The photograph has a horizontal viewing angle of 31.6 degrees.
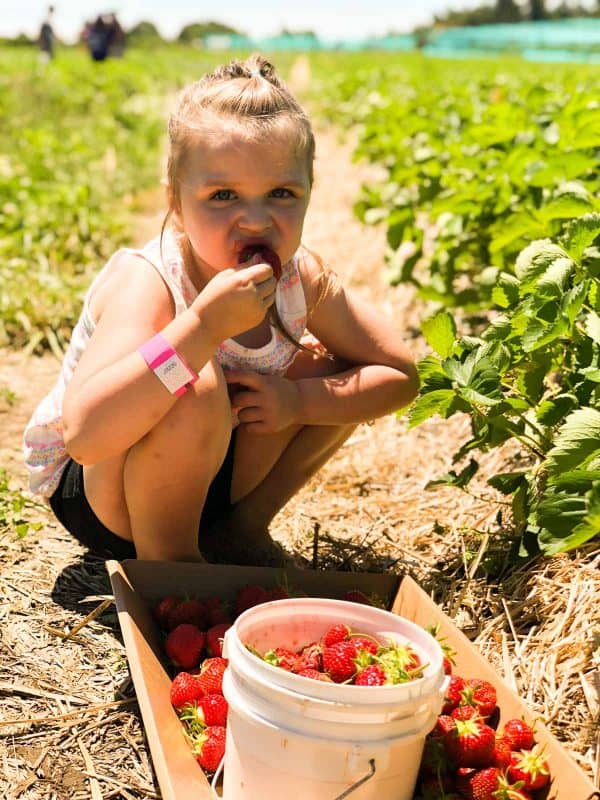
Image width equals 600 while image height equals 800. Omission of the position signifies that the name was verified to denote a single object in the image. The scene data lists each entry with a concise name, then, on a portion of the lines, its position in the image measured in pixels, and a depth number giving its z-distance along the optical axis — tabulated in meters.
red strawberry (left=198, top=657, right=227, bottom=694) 1.94
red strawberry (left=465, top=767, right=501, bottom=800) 1.68
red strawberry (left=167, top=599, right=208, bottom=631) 2.19
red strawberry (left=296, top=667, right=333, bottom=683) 1.72
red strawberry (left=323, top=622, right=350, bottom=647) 1.82
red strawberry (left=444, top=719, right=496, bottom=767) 1.73
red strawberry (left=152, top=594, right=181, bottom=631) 2.22
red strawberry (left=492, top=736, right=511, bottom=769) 1.74
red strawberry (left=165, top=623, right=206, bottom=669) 2.07
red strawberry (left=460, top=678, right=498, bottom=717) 1.85
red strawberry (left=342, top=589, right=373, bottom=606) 2.26
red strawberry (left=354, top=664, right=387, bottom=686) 1.63
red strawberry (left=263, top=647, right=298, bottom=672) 1.67
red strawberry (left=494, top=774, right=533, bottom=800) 1.66
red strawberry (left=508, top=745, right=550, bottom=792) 1.69
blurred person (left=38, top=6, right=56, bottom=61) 26.83
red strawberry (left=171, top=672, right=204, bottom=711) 1.94
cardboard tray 1.71
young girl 2.09
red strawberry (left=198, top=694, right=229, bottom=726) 1.88
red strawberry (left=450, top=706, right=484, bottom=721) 1.80
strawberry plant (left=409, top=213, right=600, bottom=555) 2.14
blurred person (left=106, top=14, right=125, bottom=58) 26.77
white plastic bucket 1.50
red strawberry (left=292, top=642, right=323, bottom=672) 1.78
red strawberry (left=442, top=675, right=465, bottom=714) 1.86
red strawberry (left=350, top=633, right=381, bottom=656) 1.75
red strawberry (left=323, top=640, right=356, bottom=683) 1.73
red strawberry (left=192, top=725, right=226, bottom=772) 1.83
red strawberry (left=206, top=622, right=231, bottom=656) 2.07
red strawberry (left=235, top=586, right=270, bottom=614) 2.20
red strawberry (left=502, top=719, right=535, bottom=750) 1.77
